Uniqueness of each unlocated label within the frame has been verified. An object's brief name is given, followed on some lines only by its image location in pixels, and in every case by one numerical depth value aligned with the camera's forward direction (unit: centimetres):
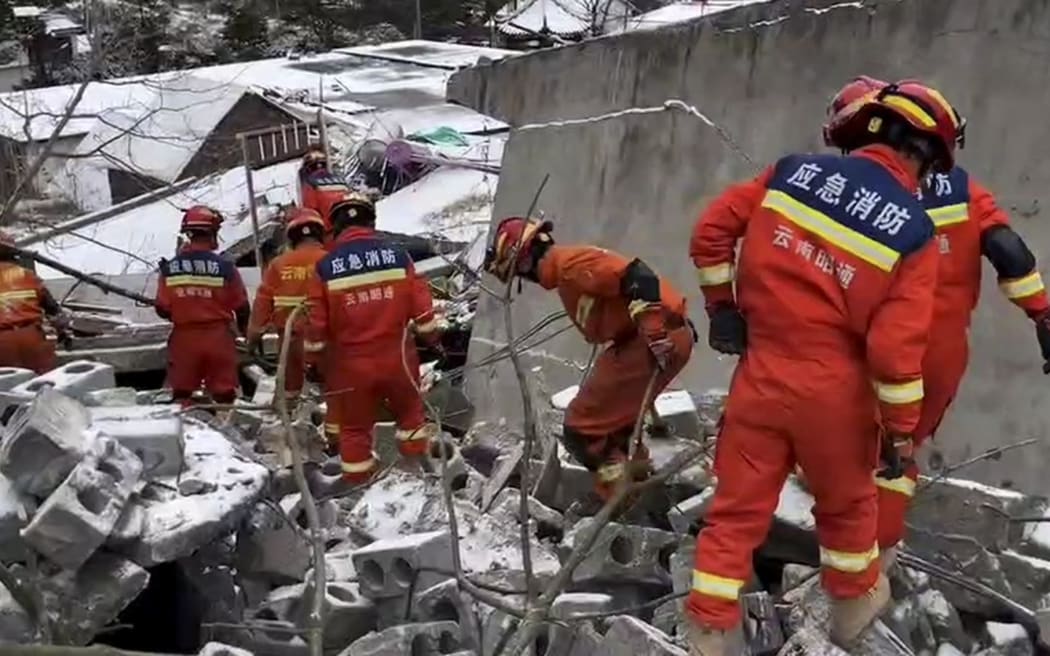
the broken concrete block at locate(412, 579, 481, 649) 406
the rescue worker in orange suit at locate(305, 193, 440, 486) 596
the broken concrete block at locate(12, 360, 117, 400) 464
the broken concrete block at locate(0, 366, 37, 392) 480
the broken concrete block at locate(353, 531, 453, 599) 427
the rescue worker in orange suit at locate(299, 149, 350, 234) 891
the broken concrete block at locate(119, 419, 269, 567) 381
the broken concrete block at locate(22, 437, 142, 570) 354
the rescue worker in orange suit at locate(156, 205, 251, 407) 757
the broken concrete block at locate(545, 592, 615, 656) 381
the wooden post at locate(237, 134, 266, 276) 1194
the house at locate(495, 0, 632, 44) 2923
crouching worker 468
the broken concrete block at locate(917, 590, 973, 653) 410
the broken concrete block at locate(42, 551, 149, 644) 362
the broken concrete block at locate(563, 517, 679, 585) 436
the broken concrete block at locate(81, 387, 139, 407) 464
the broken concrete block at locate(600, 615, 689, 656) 352
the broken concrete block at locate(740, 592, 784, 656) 379
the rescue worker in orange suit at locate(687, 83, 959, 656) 344
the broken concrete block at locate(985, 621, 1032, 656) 395
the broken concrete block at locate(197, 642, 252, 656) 358
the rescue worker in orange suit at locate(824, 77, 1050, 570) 388
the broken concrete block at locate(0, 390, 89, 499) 371
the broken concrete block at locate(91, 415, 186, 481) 412
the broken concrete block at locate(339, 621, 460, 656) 383
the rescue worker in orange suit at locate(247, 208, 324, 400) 708
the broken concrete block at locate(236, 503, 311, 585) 447
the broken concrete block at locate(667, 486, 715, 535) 445
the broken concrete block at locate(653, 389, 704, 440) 521
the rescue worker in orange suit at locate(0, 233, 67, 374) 755
